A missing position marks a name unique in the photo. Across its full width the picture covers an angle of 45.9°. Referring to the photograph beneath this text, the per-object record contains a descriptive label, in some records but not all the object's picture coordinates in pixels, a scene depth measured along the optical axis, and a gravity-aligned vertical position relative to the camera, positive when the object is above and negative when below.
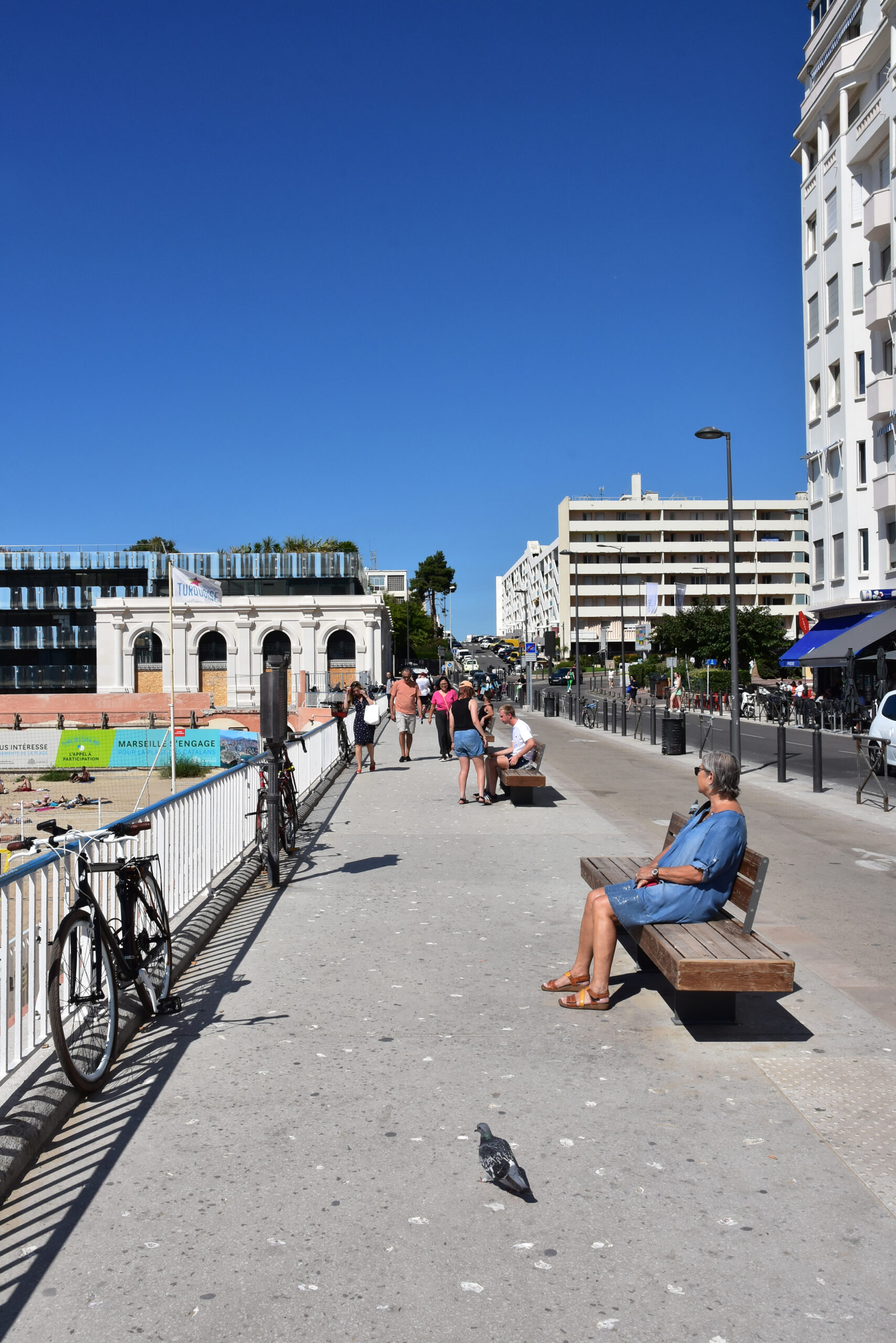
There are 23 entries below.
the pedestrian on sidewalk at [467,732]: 14.66 -0.76
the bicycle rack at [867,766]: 14.46 -1.34
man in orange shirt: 21.58 -0.55
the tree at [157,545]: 109.90 +15.00
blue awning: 36.78 +1.30
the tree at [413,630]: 115.25 +5.75
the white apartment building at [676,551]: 108.25 +12.73
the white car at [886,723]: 17.81 -0.91
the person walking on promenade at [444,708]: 21.98 -0.65
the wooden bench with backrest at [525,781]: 13.81 -1.36
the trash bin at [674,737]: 24.25 -1.43
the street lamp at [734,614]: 19.30 +1.14
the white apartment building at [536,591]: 128.00 +12.06
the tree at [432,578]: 139.62 +13.43
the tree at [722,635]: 58.97 +2.29
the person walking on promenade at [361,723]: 18.94 -0.77
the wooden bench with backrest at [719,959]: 4.93 -1.35
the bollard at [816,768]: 15.91 -1.44
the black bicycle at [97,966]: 4.54 -1.32
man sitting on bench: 13.98 -1.04
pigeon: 3.65 -1.71
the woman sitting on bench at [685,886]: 5.51 -1.13
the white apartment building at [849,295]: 33.69 +13.25
